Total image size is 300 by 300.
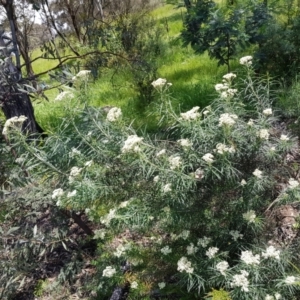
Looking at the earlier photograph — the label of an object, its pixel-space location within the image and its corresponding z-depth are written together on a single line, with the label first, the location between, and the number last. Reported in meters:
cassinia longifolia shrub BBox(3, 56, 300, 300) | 2.10
